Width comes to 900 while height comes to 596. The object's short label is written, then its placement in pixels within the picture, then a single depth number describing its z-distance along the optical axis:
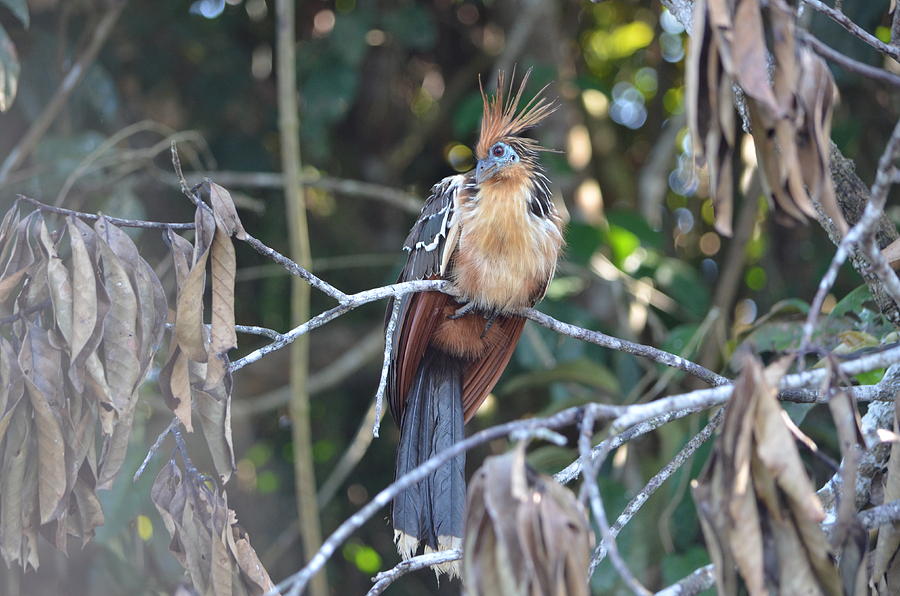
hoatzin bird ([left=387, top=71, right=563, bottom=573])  5.62
